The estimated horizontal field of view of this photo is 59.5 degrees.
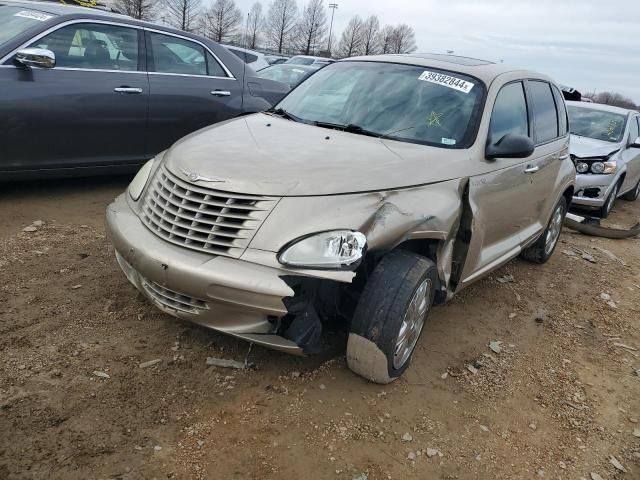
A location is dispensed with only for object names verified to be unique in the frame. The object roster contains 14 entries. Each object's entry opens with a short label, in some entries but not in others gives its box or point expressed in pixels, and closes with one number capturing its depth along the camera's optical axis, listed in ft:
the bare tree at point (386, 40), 244.63
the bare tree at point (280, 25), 225.76
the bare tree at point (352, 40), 238.48
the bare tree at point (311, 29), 225.76
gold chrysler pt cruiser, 8.51
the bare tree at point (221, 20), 194.39
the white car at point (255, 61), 24.64
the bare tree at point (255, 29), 221.66
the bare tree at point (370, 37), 239.91
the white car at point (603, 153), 25.90
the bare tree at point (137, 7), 146.49
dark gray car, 14.88
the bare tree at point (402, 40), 249.22
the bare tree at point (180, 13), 177.17
